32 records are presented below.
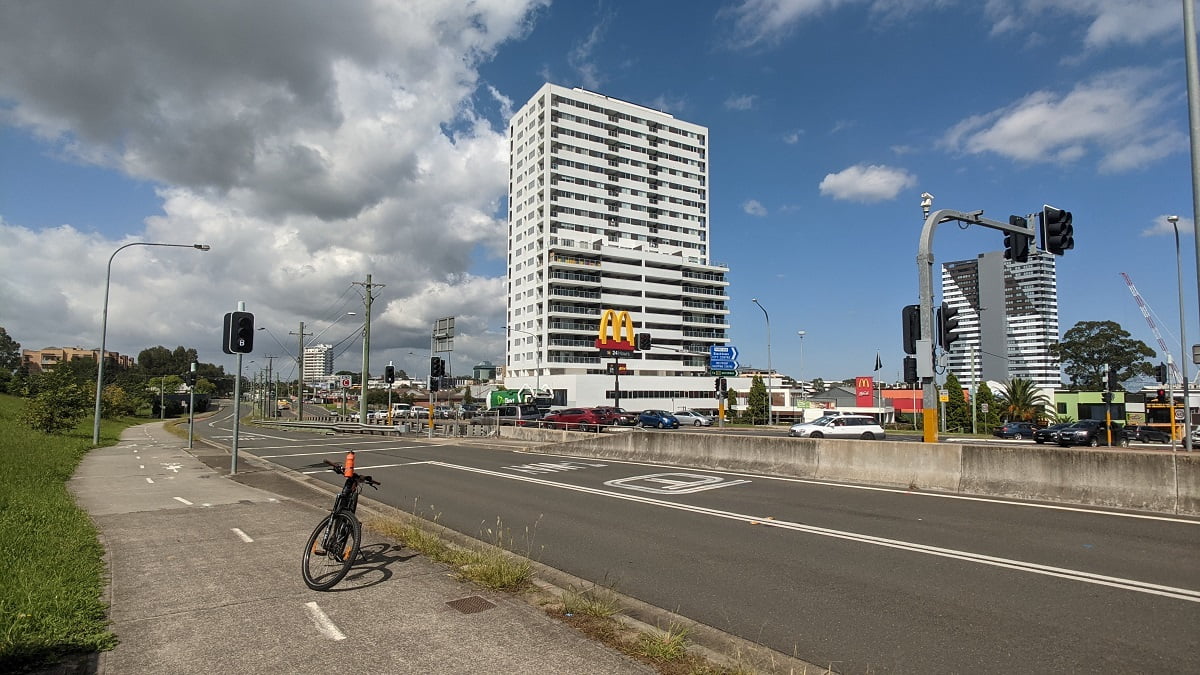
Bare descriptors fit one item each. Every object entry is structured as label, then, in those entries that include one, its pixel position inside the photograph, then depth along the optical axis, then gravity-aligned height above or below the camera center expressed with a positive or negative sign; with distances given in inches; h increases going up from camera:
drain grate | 220.7 -77.8
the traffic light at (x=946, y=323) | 568.1 +50.7
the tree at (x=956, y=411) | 2447.1 -116.3
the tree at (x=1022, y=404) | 2466.8 -89.9
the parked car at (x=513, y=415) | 1745.2 -114.1
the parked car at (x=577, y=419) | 1582.8 -104.2
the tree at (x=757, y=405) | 2805.1 -108.2
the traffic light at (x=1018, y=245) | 591.5 +123.7
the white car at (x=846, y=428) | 1501.0 -111.2
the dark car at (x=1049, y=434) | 1434.5 -118.7
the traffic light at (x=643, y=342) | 1616.6 +94.8
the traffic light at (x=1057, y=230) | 557.9 +129.7
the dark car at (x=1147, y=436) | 1478.8 -124.3
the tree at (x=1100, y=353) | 4252.0 +184.3
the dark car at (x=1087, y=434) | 1310.3 -109.8
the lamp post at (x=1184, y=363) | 1015.6 +31.0
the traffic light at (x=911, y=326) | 578.2 +48.5
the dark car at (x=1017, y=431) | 1833.3 -141.4
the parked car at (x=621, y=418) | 1877.5 -117.8
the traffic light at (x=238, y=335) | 637.9 +43.5
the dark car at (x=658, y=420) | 2021.4 -126.3
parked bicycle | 250.5 -64.4
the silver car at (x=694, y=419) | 2329.0 -140.1
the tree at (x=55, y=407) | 1240.2 -55.2
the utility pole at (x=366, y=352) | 1899.6 +78.9
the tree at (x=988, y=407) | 2465.6 -107.3
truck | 2753.4 -80.5
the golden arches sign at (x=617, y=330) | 2429.9 +196.4
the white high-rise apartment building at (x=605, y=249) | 3742.6 +818.3
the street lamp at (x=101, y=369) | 1153.7 +15.8
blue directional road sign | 2394.2 +81.4
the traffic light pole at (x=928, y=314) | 559.8 +58.1
